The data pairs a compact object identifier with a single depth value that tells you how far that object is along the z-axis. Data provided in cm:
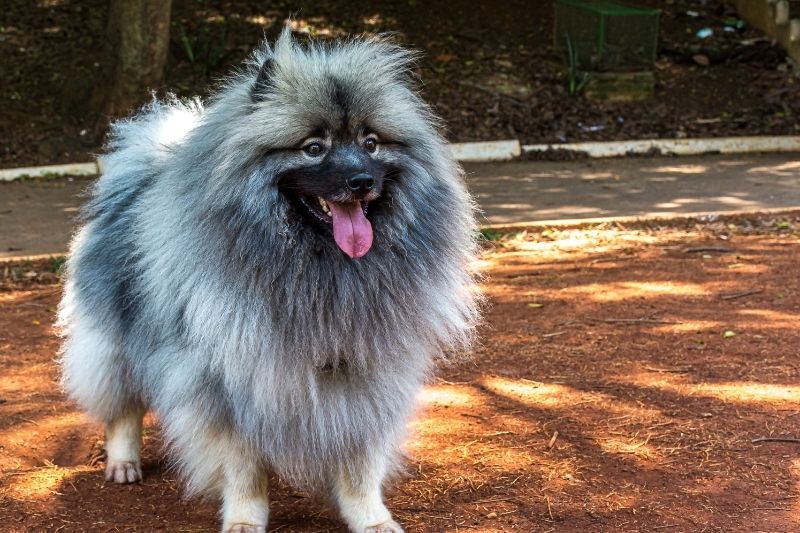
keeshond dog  335
